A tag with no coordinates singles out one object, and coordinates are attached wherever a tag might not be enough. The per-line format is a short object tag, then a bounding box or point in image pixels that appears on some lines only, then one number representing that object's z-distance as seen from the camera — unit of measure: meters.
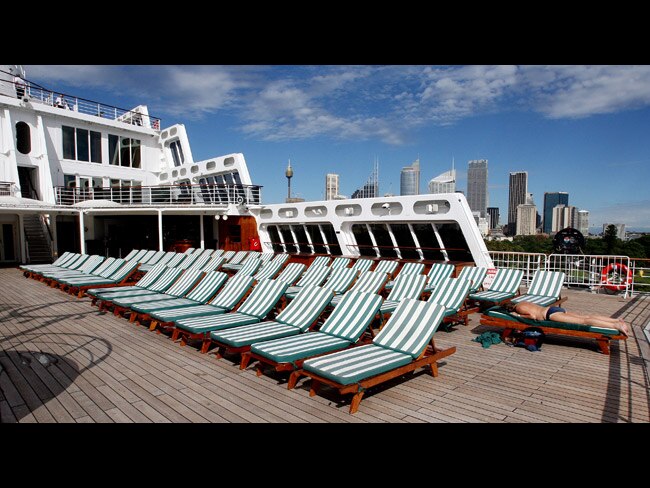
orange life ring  9.65
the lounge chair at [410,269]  8.23
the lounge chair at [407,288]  6.79
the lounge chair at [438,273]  8.23
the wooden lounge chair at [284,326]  4.45
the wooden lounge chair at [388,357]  3.39
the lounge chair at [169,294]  6.76
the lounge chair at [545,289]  6.90
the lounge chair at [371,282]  7.39
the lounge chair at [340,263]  9.56
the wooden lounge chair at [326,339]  3.92
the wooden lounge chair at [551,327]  4.98
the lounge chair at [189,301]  6.19
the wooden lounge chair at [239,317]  4.98
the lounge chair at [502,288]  6.96
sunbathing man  5.04
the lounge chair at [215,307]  5.63
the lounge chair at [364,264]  9.63
